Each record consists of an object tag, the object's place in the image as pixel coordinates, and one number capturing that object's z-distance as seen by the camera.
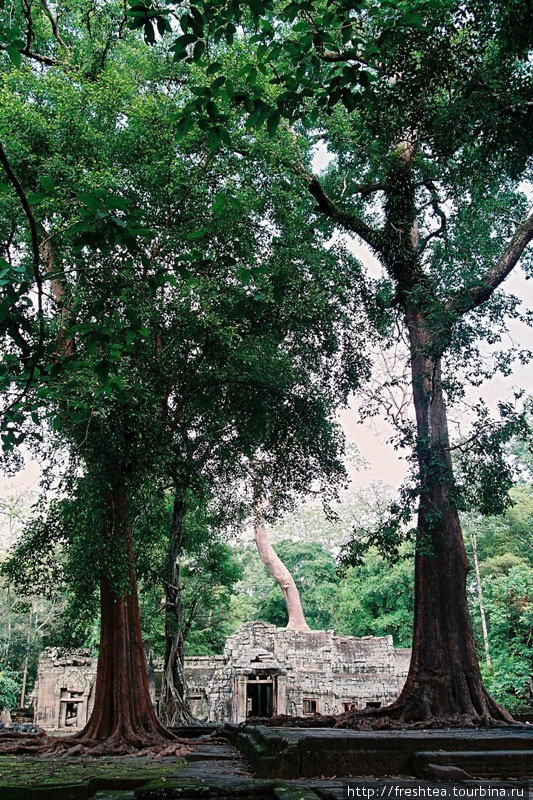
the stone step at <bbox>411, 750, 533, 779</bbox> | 5.39
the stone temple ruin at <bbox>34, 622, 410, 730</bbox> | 21.00
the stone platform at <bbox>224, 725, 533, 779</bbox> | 5.50
